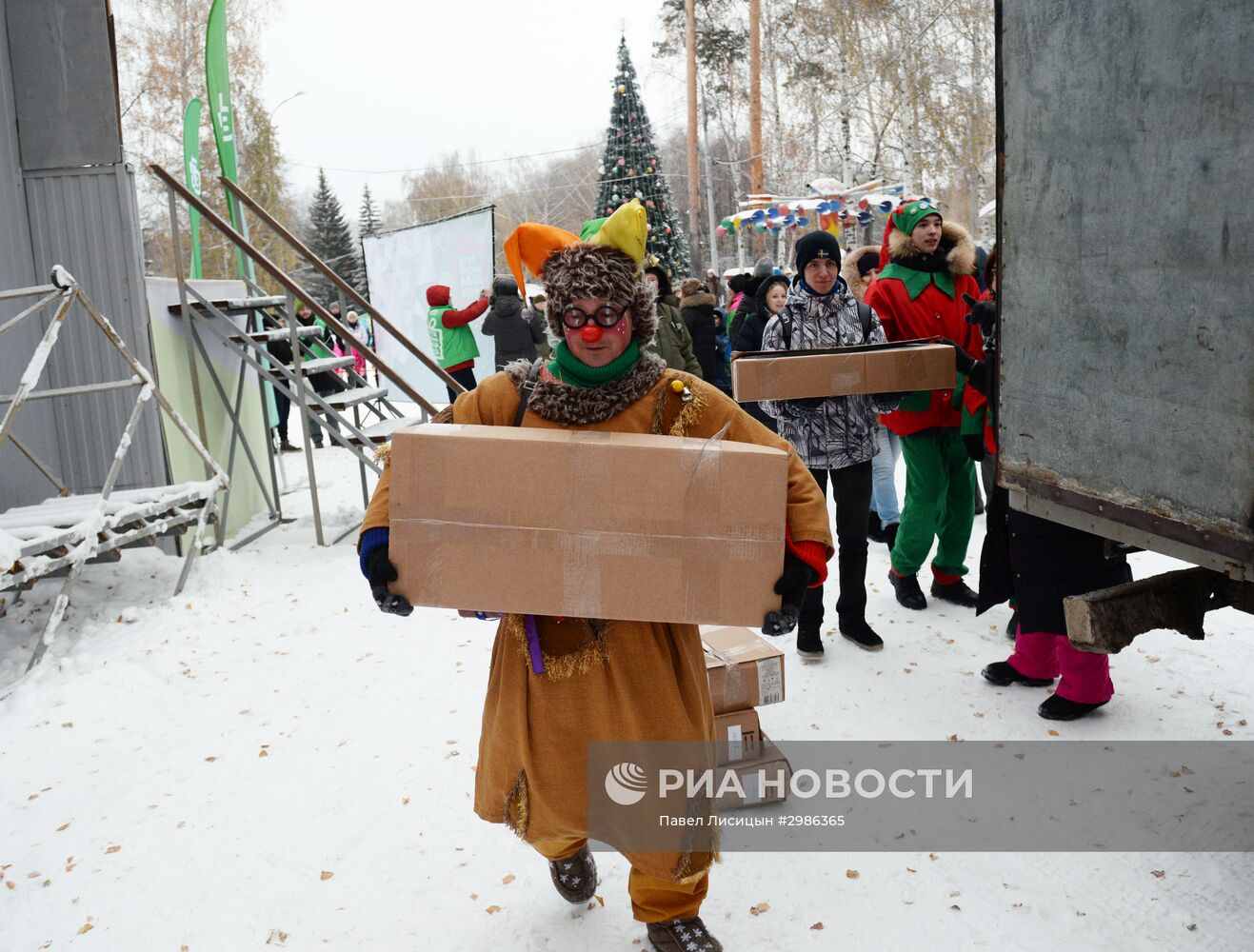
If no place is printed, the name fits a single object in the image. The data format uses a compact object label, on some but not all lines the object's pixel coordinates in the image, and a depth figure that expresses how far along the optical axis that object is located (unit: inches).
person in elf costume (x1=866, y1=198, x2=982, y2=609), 185.2
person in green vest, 411.8
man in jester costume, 91.2
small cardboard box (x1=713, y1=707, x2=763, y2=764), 126.4
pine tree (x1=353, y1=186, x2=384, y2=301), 2037.4
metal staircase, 265.1
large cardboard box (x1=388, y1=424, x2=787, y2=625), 81.4
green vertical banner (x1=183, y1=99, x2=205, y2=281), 392.2
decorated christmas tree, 776.9
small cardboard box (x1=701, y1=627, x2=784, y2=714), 126.0
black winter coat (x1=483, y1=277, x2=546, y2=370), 372.2
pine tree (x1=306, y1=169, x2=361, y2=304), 1579.7
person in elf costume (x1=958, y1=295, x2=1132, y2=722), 142.3
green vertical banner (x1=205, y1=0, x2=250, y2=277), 377.7
